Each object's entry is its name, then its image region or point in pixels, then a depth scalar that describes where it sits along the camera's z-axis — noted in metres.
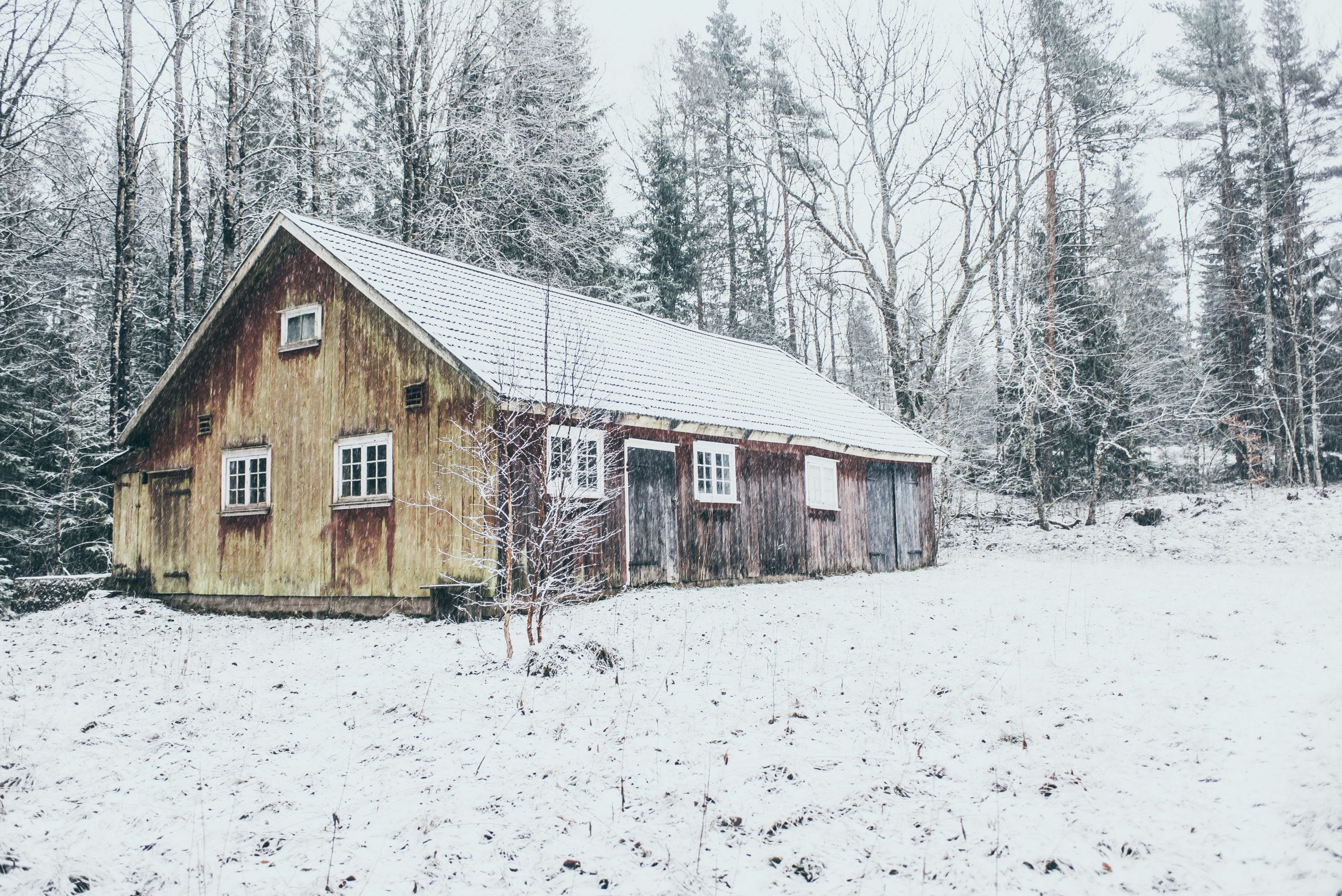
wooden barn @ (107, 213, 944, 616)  12.55
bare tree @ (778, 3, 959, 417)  24.61
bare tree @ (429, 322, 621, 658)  9.08
